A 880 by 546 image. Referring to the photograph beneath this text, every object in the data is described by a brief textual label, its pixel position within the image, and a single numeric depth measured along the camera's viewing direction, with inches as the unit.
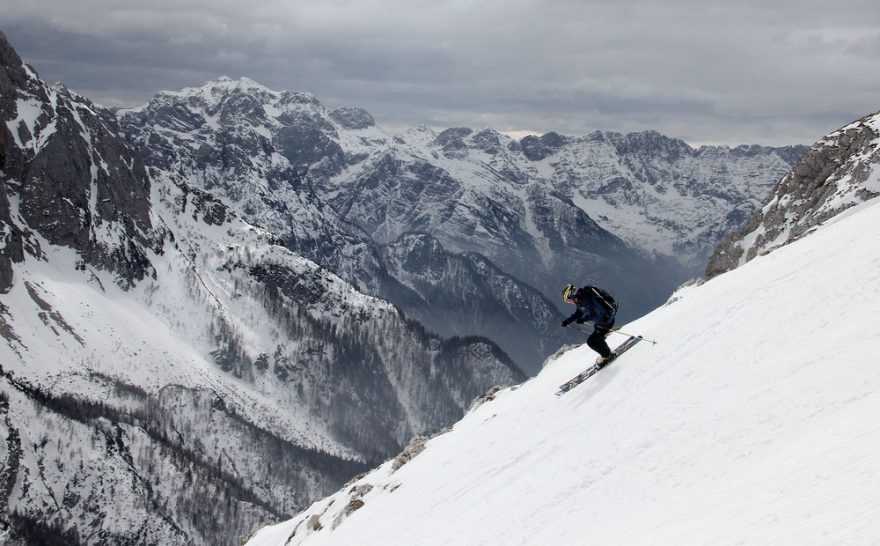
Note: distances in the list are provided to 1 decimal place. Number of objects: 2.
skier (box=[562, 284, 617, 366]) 1213.1
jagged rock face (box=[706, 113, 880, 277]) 2263.8
